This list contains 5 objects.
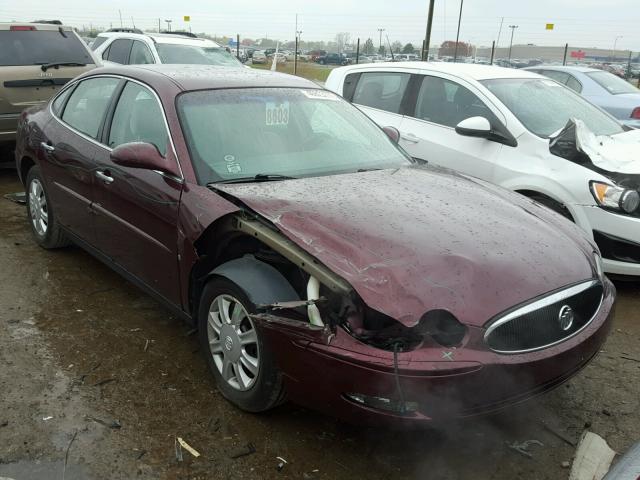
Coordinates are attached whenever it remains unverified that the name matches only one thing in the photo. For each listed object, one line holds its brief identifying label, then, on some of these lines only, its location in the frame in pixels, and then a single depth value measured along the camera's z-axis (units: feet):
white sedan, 14.60
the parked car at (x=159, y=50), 33.04
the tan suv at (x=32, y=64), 22.50
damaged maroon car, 7.79
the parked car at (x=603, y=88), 30.12
